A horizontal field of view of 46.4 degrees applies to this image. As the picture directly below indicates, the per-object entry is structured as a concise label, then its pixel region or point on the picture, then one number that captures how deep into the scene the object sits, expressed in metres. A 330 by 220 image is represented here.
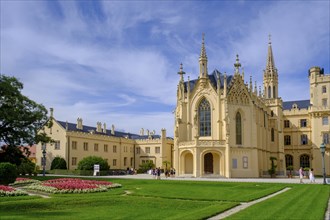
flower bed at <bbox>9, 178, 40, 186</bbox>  34.59
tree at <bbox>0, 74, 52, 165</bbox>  44.28
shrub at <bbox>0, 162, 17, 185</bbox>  29.73
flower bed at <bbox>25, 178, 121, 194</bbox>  26.11
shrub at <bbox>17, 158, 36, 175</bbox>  51.56
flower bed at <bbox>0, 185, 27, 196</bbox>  23.78
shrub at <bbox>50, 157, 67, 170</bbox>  63.38
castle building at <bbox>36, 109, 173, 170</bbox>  66.25
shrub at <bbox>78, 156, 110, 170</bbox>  60.67
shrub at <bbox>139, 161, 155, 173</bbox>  77.81
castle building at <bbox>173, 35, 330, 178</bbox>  55.12
